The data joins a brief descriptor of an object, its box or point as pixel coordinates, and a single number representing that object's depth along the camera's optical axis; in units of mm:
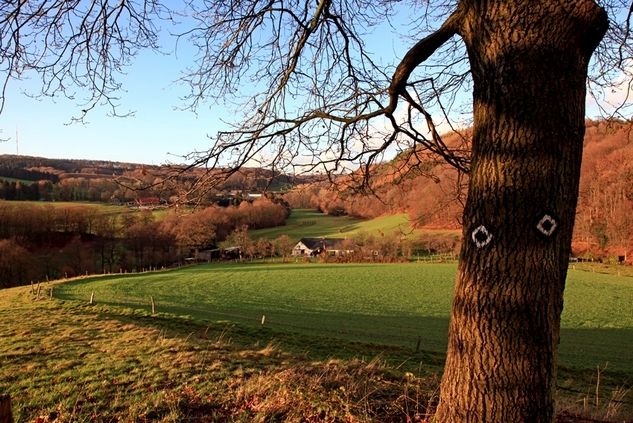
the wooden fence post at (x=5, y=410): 1979
